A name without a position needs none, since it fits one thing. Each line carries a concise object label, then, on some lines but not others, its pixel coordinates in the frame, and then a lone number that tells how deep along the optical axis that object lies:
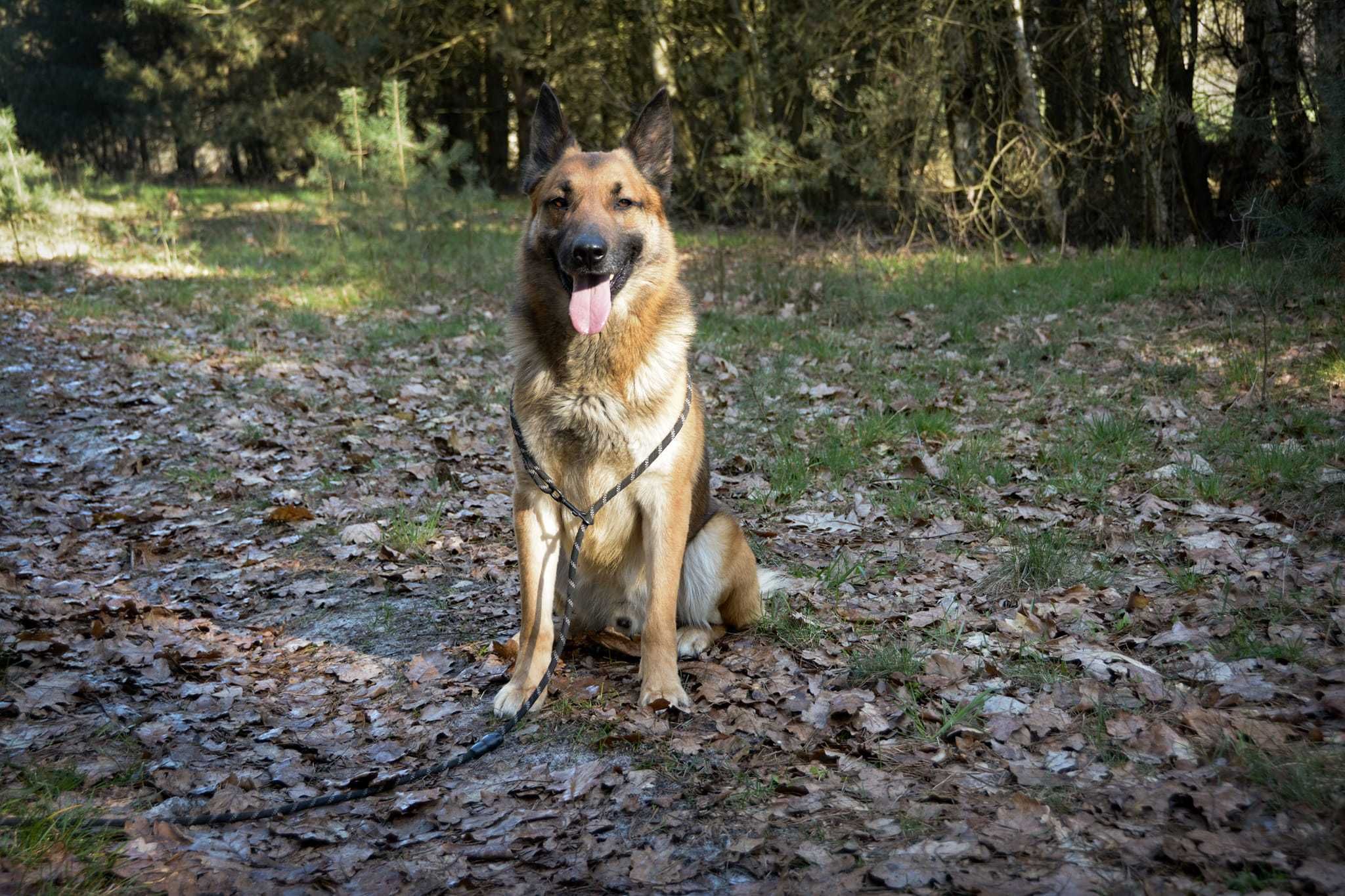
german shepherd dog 3.64
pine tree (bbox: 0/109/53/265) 12.51
